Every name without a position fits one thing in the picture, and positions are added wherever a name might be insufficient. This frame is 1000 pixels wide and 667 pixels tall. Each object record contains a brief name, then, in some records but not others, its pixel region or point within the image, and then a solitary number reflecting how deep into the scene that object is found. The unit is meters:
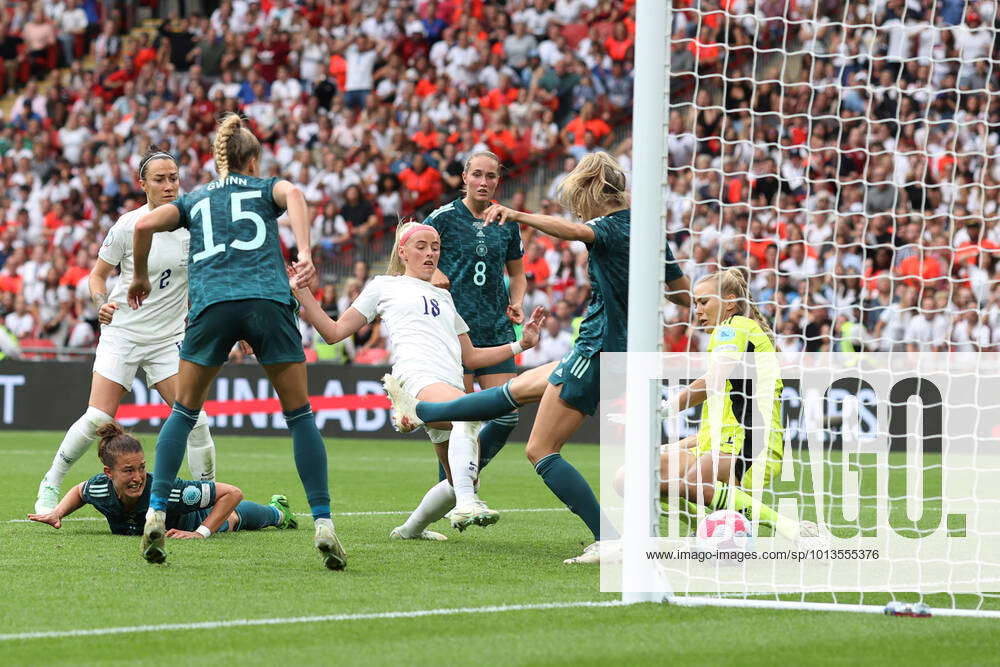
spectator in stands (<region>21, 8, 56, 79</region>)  55.72
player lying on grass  15.09
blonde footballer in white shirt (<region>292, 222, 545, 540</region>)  14.57
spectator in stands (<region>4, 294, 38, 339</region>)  41.75
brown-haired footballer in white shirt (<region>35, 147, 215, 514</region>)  17.34
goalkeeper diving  14.27
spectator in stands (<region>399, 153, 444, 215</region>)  42.22
